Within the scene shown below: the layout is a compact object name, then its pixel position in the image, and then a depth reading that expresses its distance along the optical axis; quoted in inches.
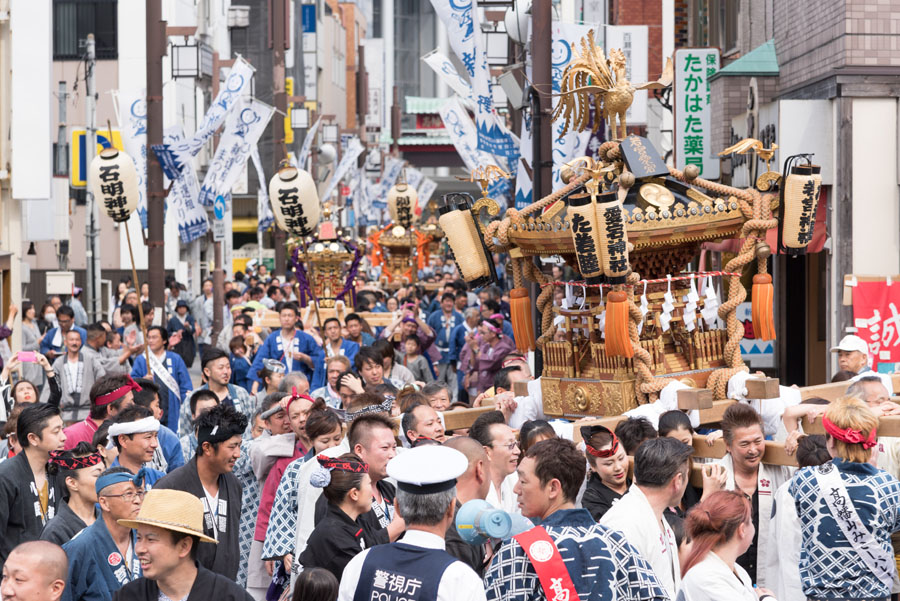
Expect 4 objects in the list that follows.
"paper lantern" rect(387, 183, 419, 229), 1582.2
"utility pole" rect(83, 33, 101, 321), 1091.9
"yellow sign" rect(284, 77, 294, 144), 1806.1
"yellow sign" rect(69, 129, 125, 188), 1301.7
